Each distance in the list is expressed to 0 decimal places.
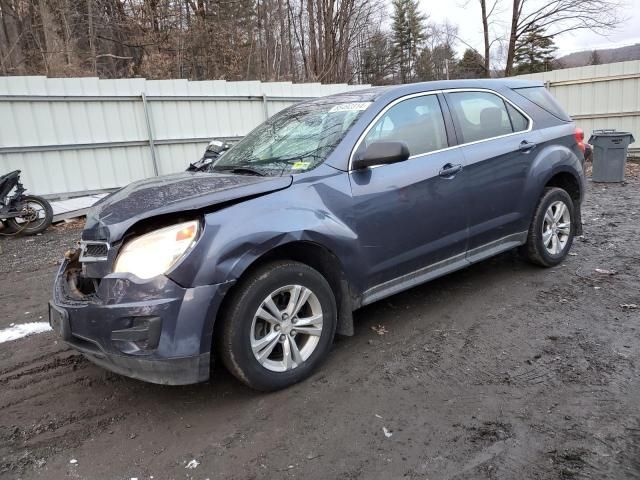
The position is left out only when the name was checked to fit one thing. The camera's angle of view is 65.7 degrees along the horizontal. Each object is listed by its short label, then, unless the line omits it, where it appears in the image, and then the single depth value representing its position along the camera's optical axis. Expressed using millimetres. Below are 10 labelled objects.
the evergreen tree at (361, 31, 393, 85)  35281
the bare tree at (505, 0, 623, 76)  22094
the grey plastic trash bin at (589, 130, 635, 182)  9984
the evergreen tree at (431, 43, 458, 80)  47469
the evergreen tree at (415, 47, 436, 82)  47281
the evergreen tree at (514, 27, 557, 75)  37453
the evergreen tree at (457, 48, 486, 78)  36503
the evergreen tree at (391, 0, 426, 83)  48906
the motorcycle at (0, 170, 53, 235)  7941
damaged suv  2611
